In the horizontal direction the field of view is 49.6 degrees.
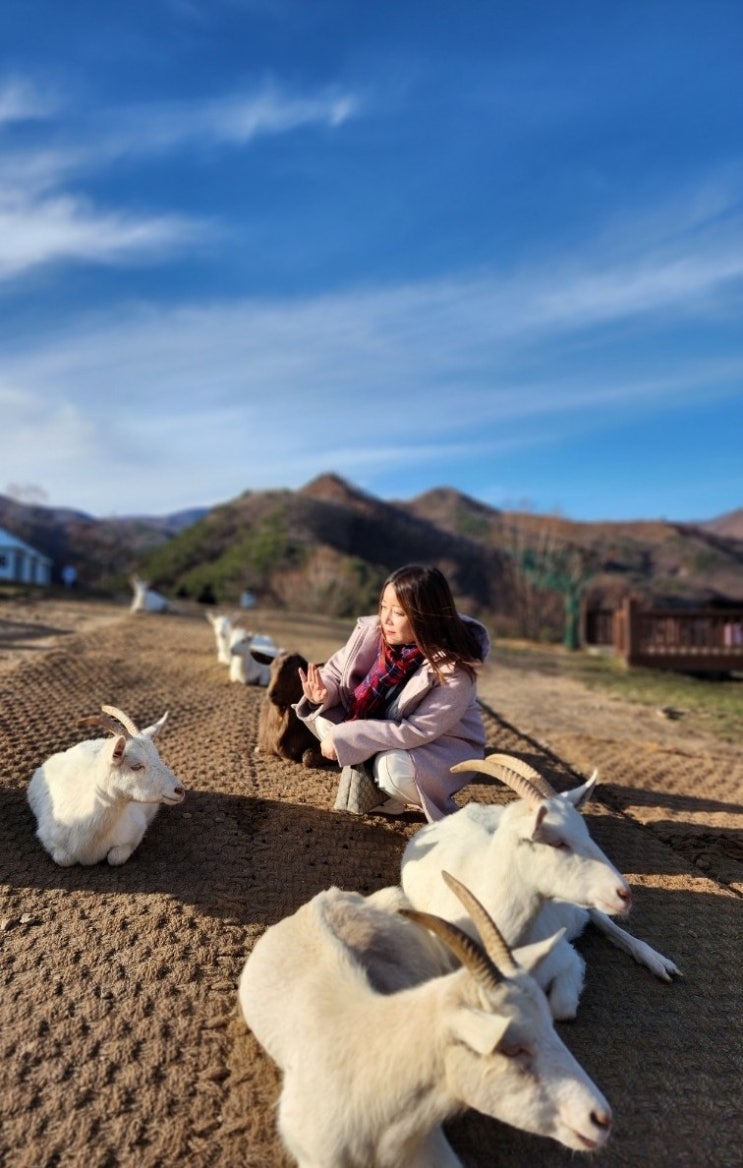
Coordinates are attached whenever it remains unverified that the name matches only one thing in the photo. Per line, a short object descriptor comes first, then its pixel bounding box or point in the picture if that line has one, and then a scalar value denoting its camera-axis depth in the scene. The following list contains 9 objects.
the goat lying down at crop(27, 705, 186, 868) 3.88
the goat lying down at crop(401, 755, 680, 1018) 2.78
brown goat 5.58
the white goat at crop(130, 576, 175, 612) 15.80
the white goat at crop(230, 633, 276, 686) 8.42
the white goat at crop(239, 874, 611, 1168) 2.08
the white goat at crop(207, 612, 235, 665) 9.29
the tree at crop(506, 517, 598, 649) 21.25
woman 4.09
